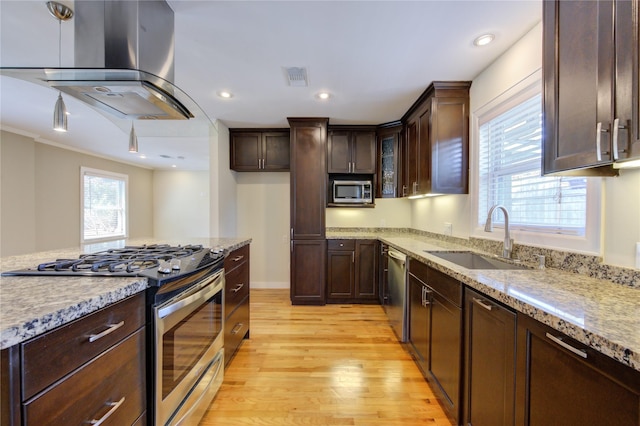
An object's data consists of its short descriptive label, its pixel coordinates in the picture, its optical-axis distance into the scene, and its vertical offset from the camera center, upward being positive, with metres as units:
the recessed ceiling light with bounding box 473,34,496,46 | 1.80 +1.24
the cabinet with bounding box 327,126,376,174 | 3.77 +0.92
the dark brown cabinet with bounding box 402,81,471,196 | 2.46 +0.73
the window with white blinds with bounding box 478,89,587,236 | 1.48 +0.23
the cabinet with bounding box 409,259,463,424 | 1.48 -0.82
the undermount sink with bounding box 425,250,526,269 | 1.97 -0.39
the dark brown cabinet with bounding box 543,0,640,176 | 0.90 +0.51
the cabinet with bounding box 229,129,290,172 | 3.90 +0.94
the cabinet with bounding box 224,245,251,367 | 2.08 -0.80
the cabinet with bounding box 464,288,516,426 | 1.08 -0.71
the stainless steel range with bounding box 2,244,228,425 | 1.13 -0.55
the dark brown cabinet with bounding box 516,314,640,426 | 0.67 -0.53
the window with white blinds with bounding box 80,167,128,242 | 5.42 +0.16
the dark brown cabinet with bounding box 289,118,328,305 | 3.51 +0.02
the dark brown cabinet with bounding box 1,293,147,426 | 0.65 -0.50
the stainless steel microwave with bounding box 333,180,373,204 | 3.77 +0.29
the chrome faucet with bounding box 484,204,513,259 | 1.74 -0.20
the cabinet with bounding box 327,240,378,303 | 3.58 -0.83
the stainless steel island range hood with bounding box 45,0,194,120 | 1.26 +0.83
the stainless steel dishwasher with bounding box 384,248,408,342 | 2.38 -0.85
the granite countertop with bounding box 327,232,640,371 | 0.69 -0.34
